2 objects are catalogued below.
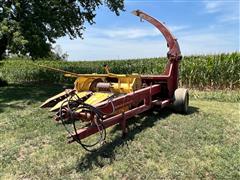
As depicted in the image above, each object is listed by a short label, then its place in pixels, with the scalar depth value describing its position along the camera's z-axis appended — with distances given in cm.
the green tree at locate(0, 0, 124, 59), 671
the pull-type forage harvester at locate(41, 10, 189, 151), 258
